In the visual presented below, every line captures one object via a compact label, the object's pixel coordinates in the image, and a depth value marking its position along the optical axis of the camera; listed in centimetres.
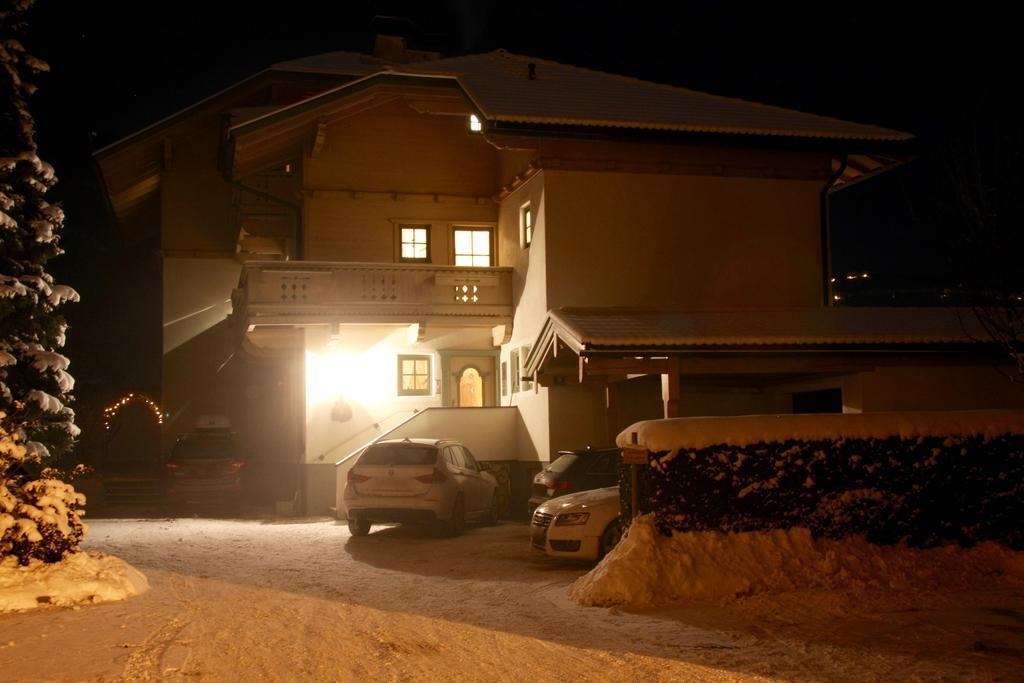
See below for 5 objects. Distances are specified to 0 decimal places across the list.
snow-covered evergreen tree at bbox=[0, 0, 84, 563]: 1809
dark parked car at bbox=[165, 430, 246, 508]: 2605
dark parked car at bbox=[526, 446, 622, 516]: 1677
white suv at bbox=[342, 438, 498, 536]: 1792
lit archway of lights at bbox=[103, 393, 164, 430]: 3909
